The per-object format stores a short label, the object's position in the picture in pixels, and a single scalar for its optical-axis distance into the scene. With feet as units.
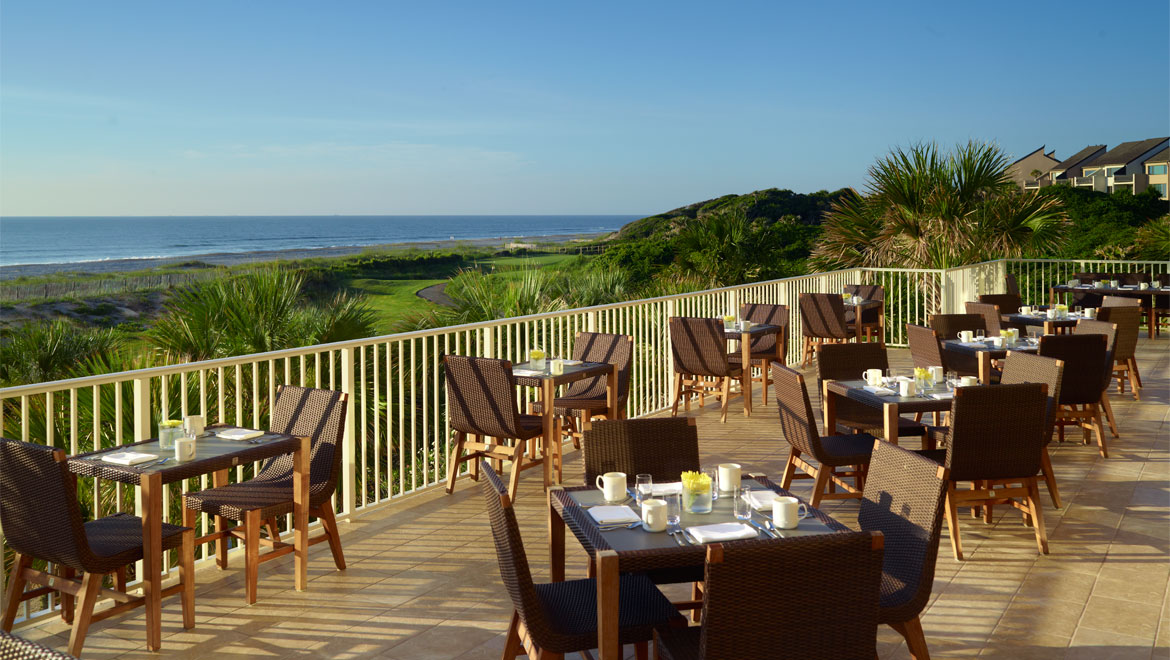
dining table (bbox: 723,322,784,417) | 28.09
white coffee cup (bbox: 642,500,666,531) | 10.00
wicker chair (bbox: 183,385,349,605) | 13.85
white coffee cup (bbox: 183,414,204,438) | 13.65
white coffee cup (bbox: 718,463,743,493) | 11.46
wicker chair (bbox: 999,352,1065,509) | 17.90
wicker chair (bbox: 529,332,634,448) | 22.15
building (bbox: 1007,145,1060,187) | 268.41
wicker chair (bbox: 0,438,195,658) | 11.18
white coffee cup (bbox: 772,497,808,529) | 10.02
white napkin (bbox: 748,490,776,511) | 10.76
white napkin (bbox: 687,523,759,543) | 9.64
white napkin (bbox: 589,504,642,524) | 10.26
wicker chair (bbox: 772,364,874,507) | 16.39
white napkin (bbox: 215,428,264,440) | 14.15
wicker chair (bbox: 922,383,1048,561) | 15.24
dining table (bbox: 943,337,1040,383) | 24.40
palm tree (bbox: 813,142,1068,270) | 50.93
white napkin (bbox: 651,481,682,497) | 11.34
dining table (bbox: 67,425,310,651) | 11.99
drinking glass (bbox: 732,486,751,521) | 10.51
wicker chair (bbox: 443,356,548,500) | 18.81
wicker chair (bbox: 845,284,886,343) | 38.58
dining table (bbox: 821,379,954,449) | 17.21
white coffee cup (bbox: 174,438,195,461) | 12.76
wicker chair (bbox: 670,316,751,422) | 26.73
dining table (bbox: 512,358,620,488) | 19.83
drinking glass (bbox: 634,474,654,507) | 11.23
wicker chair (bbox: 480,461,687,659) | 9.05
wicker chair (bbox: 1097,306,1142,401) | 27.94
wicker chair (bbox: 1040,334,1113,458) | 21.94
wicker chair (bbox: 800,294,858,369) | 34.68
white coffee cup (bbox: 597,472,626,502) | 11.07
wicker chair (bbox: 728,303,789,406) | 29.86
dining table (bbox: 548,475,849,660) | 8.98
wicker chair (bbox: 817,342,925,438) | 19.57
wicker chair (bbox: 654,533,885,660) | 7.66
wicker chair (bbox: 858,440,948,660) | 9.96
